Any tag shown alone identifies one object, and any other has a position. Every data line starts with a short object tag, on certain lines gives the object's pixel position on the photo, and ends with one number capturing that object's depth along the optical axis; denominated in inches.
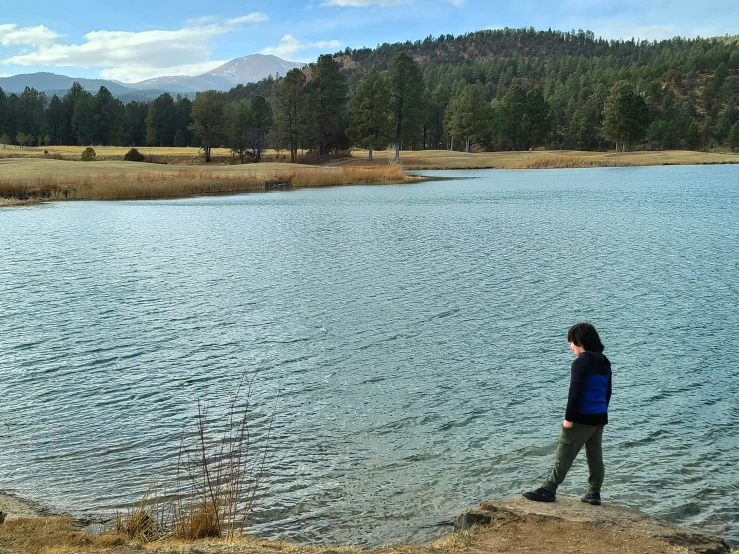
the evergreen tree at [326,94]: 3991.1
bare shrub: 263.1
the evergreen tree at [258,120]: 4362.7
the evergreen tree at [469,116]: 4682.6
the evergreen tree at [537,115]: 4854.8
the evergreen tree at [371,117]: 3932.1
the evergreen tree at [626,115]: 4473.4
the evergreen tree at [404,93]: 4136.3
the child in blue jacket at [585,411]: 270.4
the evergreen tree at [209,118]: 3900.1
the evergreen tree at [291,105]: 3914.9
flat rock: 243.2
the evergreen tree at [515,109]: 4852.4
